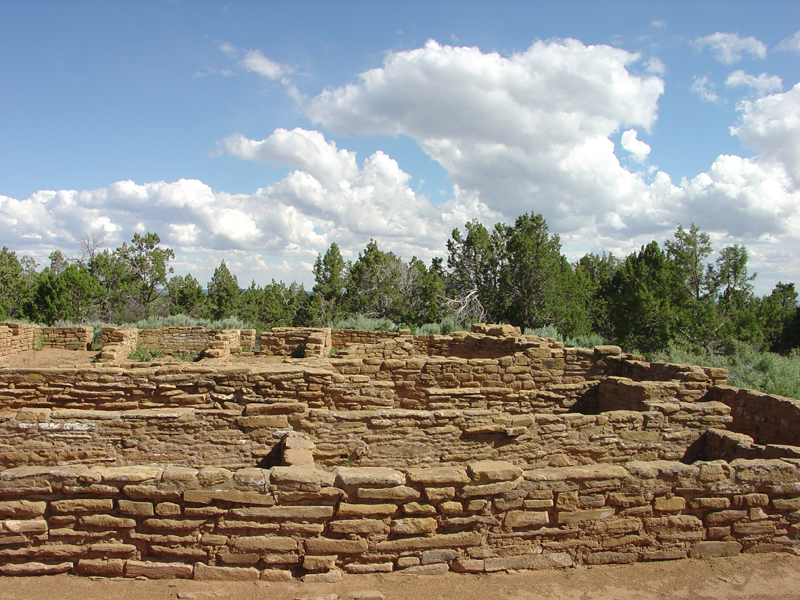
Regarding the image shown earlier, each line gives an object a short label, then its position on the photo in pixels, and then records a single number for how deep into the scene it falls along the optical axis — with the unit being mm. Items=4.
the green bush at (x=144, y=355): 16780
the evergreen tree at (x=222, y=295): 34750
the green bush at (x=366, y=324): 22562
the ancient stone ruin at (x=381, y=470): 3746
